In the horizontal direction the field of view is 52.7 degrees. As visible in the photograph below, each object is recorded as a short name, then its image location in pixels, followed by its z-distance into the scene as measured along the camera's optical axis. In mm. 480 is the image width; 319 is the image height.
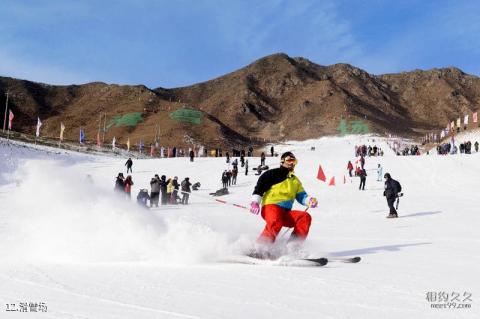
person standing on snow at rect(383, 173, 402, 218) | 16594
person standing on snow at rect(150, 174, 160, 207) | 19906
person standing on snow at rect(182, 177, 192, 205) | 22956
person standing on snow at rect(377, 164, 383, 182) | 29956
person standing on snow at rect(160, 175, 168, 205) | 20641
